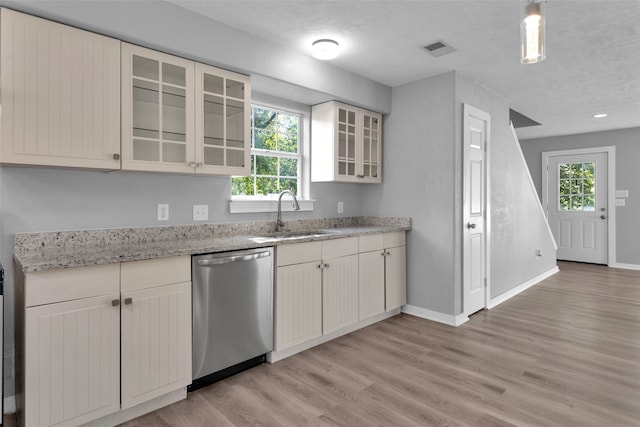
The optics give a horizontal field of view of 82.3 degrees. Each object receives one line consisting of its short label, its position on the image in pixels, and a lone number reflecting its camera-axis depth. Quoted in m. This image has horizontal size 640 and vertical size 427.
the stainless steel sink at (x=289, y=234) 2.77
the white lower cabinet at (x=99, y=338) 1.68
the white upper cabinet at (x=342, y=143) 3.54
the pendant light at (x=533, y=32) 1.41
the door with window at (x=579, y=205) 6.49
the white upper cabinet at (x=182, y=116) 2.23
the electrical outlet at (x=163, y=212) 2.61
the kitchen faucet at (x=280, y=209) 3.25
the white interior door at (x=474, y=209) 3.62
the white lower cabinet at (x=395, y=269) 3.62
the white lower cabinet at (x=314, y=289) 2.72
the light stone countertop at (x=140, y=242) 1.84
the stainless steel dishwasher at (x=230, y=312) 2.25
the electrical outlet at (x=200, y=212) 2.80
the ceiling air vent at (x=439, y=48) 2.91
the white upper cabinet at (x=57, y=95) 1.82
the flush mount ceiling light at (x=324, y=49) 2.82
